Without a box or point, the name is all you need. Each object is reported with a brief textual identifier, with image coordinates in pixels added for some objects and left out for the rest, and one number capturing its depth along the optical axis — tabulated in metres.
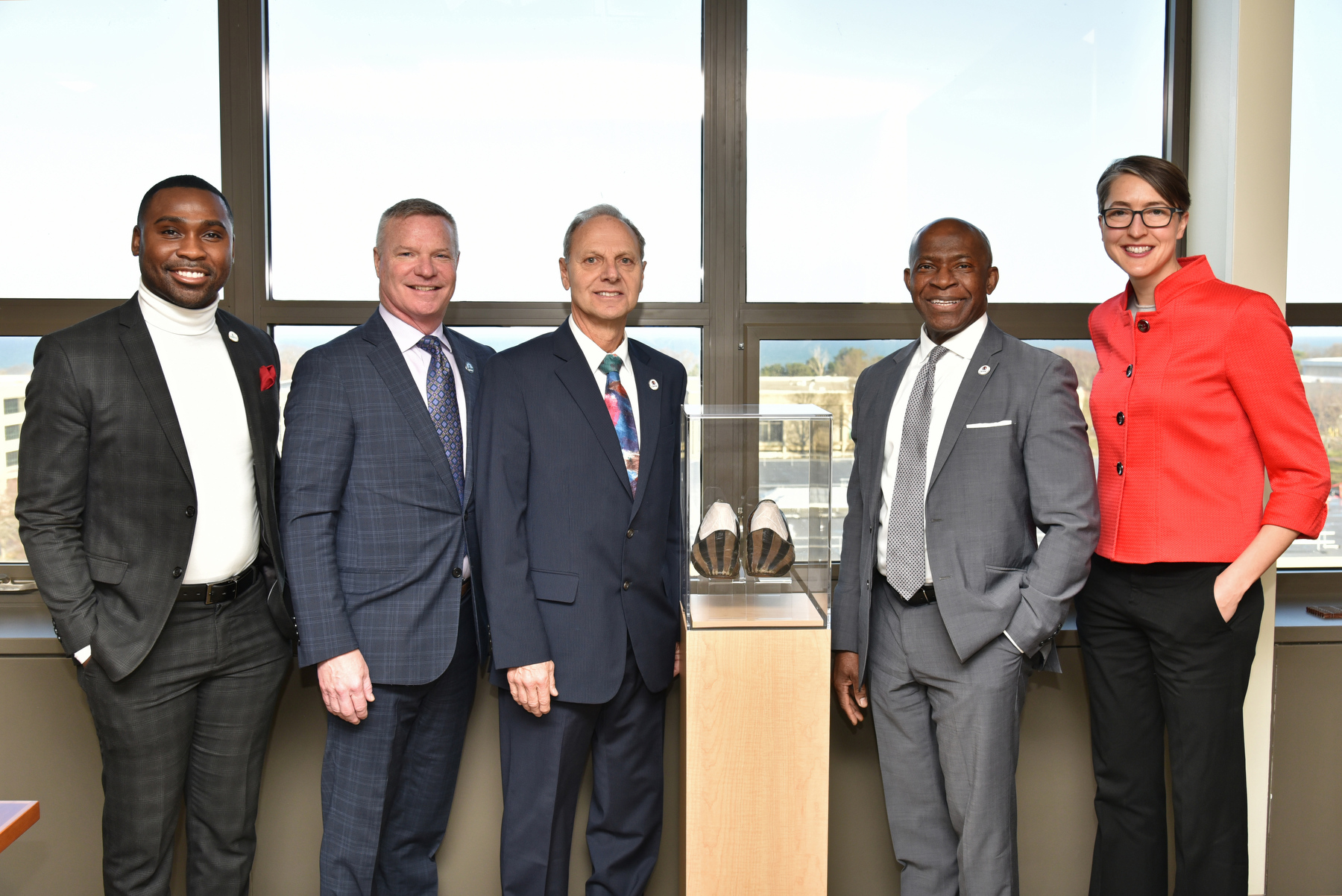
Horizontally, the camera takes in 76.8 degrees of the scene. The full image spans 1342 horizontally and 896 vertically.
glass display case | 2.06
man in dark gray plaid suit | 1.89
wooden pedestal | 2.04
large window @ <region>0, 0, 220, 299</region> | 2.79
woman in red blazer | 1.99
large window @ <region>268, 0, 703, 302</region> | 2.80
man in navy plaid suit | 2.01
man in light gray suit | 2.01
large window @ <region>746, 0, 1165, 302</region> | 2.86
